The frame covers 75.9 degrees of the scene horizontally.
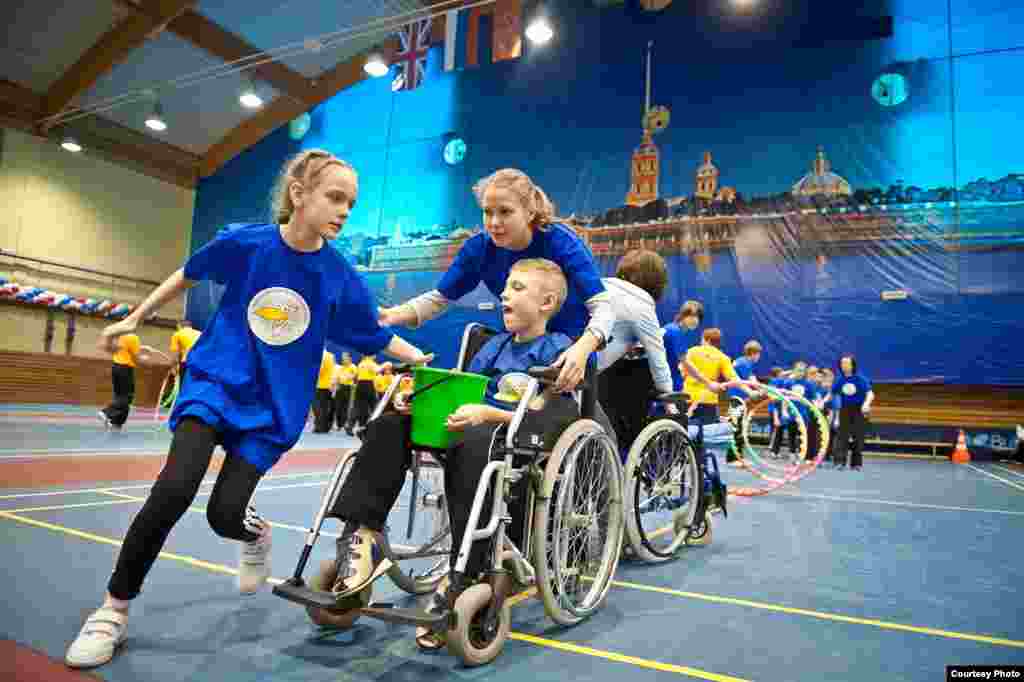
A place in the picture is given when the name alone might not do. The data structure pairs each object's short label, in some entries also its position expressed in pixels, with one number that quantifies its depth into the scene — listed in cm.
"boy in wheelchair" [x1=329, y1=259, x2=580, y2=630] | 160
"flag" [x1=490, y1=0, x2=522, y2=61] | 1415
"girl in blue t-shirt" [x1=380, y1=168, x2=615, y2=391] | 201
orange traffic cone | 1028
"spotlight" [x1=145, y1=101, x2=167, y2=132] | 1435
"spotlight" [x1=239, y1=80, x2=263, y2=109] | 1370
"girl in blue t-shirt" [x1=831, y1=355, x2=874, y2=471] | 862
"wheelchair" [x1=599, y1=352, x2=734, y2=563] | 274
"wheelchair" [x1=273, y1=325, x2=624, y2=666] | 151
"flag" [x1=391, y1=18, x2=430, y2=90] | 1521
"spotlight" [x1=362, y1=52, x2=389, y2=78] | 1229
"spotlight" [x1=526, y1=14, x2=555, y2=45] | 1050
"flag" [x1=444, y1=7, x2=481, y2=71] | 1467
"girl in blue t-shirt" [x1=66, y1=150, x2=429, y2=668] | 161
